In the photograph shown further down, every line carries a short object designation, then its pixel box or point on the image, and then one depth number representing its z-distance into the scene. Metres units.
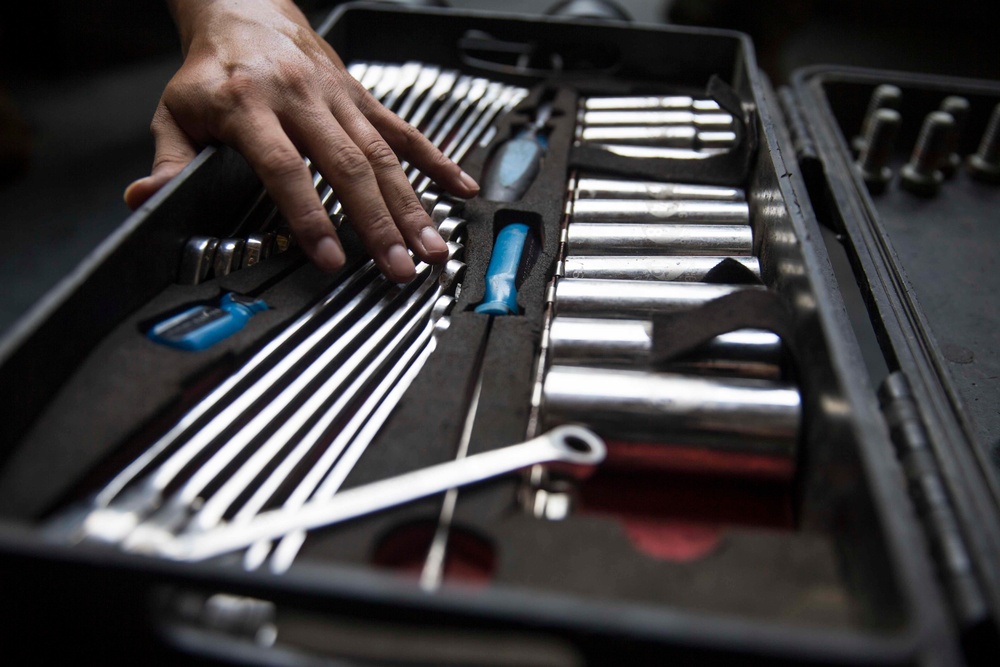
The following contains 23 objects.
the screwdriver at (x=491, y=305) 0.32
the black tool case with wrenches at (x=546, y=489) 0.27
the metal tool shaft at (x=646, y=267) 0.43
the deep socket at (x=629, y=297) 0.40
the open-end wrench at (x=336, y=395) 0.34
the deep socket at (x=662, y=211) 0.47
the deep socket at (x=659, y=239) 0.45
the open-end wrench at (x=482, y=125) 0.48
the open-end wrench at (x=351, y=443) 0.32
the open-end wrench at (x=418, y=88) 0.57
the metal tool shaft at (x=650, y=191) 0.49
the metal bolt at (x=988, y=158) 0.59
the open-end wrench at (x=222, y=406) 0.31
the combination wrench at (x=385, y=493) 0.31
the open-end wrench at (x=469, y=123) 0.54
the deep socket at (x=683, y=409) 0.34
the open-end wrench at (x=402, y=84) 0.58
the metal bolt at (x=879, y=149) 0.56
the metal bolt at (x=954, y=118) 0.58
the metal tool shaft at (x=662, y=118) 0.54
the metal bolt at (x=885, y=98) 0.58
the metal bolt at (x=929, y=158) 0.56
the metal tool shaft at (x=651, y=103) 0.56
